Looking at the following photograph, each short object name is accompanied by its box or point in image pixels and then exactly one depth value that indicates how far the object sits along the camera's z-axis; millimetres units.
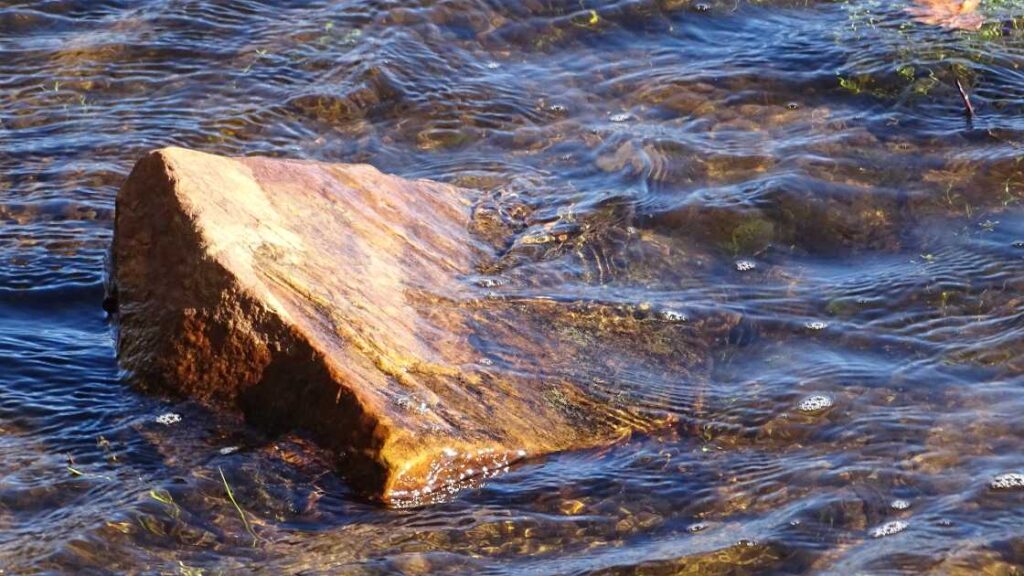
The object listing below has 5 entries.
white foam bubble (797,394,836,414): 9578
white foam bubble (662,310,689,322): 10672
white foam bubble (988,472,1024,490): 8375
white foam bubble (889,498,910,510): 8320
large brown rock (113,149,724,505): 8531
